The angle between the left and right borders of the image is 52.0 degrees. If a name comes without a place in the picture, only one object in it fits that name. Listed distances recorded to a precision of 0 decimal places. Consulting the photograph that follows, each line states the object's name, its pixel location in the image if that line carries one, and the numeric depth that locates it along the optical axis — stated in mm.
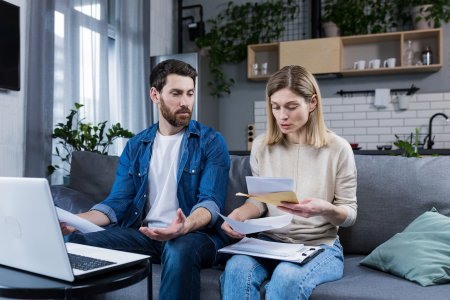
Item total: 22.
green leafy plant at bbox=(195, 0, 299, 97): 4906
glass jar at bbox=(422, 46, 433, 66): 4207
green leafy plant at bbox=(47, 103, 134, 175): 2988
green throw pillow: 1449
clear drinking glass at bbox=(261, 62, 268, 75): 4793
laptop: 984
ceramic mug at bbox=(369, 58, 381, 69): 4328
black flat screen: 2730
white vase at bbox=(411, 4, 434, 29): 4215
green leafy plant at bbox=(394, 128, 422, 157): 2029
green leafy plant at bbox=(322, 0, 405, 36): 4469
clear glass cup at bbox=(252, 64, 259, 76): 4835
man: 1718
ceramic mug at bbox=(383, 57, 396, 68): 4254
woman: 1498
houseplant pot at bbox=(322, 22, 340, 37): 4480
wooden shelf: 4250
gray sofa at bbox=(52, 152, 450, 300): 1766
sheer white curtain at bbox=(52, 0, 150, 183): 3244
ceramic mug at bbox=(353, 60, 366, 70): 4375
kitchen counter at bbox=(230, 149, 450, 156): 3364
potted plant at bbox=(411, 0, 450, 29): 4180
